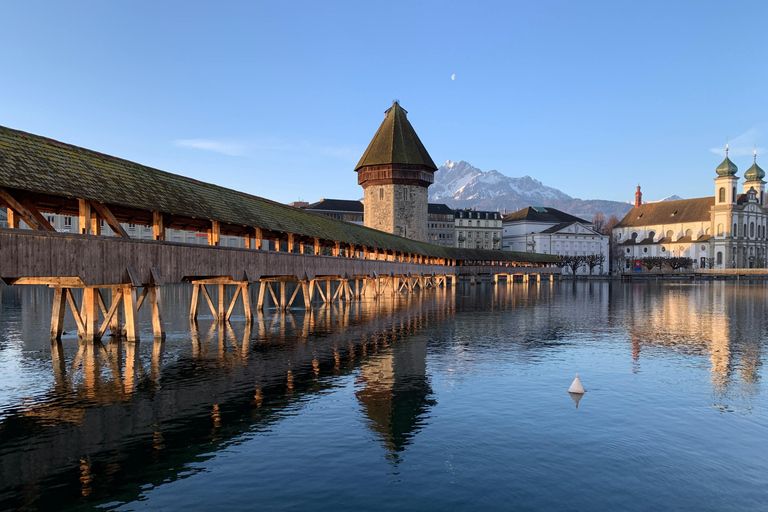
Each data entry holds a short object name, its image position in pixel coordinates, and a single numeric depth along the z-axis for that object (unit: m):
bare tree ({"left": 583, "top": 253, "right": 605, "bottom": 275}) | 143.88
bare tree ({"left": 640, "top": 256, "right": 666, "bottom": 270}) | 145.38
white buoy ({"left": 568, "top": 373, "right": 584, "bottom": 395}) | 16.92
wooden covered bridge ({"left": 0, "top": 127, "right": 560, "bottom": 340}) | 16.81
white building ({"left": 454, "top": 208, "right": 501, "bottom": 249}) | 148.38
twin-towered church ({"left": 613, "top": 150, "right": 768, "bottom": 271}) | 141.62
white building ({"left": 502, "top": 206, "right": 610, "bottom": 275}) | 146.25
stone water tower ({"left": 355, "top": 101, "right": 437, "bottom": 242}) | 84.62
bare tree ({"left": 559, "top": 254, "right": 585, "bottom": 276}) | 138.75
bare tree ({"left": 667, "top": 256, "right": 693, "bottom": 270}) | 142.25
